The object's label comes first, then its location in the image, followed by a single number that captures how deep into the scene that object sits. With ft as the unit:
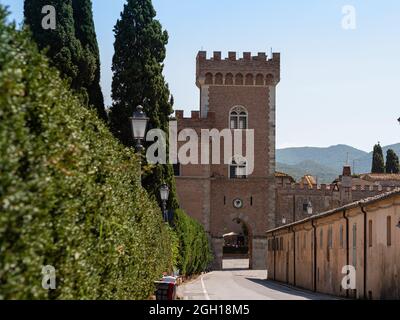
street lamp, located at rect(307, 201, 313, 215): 234.38
